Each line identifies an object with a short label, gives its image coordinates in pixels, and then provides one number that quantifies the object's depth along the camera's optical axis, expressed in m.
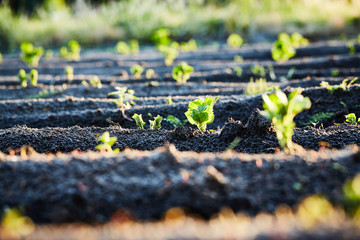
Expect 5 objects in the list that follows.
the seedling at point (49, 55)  8.70
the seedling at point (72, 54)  7.87
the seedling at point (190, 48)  9.28
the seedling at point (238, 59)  7.02
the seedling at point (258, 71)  5.59
